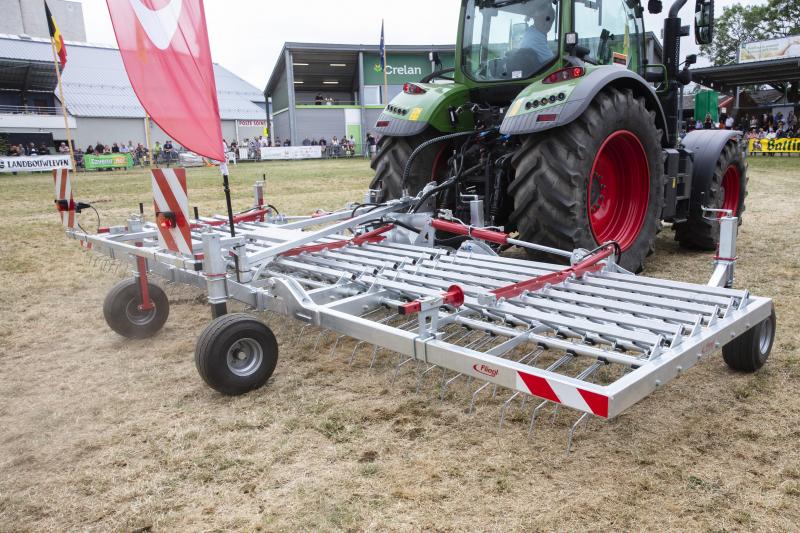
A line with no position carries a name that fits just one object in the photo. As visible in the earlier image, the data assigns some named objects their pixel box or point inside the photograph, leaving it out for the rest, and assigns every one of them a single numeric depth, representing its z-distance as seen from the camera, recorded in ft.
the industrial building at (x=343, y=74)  115.44
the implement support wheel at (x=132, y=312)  11.72
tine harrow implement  6.95
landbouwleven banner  72.08
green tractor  12.46
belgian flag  48.73
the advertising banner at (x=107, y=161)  80.53
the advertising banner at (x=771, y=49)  92.27
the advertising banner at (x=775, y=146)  64.23
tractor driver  14.66
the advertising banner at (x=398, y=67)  119.55
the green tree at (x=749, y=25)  141.69
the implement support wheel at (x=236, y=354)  8.59
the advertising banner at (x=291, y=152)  99.55
